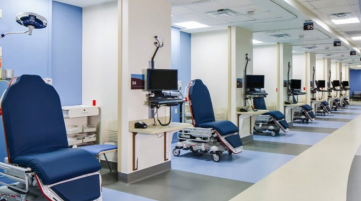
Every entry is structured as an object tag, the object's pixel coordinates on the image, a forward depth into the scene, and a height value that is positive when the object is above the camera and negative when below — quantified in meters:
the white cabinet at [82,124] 4.82 -0.51
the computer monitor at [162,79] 4.64 +0.22
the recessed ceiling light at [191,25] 7.11 +1.63
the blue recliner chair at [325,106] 14.22 -0.61
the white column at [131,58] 4.43 +0.53
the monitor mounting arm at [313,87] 12.92 +0.26
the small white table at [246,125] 7.27 -0.72
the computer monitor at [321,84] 13.84 +0.41
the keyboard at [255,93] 7.72 +0.01
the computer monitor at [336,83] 16.52 +0.54
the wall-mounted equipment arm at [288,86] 10.47 +0.25
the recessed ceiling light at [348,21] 8.35 +2.01
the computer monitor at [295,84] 10.44 +0.31
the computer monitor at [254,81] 7.72 +0.31
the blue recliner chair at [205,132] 5.78 -0.74
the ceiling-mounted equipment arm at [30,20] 3.38 +0.83
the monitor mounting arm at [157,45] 4.79 +0.77
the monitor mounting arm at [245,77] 7.79 +0.41
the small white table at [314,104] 13.04 -0.49
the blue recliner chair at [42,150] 2.80 -0.59
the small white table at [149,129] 4.31 -0.51
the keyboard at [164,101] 4.61 -0.11
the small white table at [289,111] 10.21 -0.60
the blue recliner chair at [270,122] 8.58 -0.83
